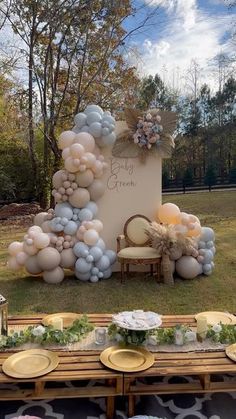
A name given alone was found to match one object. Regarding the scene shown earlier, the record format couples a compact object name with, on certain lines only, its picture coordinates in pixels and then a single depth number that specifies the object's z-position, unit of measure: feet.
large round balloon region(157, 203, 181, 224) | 16.72
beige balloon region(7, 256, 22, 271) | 16.34
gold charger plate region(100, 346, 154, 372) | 7.32
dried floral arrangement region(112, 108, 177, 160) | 16.98
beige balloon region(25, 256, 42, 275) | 16.06
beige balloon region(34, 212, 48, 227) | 17.22
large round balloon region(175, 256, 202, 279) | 16.34
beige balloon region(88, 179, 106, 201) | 16.81
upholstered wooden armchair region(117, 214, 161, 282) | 15.89
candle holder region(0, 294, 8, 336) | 8.66
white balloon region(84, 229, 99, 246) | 15.84
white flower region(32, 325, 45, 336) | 8.48
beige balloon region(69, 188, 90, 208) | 16.31
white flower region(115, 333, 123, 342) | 8.35
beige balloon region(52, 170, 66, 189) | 16.58
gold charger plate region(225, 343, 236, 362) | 7.71
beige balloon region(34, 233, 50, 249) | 15.60
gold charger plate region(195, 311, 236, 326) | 9.40
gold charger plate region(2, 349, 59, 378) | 7.16
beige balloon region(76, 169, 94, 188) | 16.29
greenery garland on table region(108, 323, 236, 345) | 8.31
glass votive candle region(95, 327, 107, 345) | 8.46
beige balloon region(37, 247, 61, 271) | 15.65
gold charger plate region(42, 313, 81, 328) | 9.41
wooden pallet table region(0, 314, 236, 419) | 7.16
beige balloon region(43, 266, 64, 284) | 16.06
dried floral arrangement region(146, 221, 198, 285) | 15.74
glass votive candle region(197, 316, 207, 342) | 8.61
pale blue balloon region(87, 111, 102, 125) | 16.61
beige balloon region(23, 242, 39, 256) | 15.80
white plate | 8.18
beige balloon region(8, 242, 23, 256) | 16.42
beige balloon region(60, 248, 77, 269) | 16.02
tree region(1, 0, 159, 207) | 36.70
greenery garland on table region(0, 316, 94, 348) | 8.38
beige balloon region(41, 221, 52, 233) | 16.47
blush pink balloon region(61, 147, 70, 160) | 16.10
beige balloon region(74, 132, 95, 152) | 16.21
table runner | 8.21
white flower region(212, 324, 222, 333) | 8.58
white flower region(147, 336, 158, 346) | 8.39
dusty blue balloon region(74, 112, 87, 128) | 16.81
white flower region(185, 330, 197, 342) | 8.55
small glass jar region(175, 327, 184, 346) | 8.41
